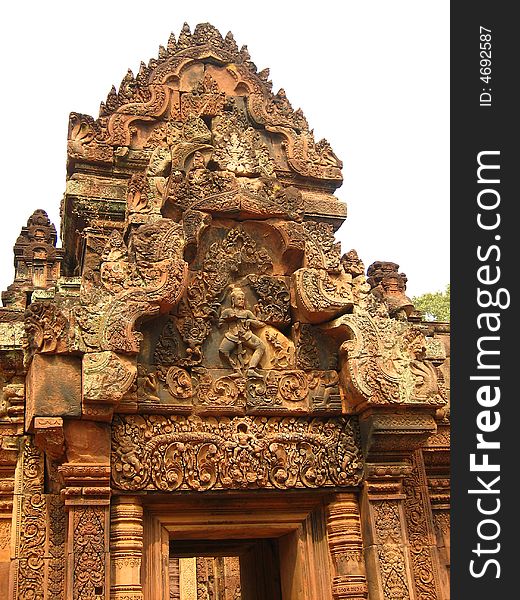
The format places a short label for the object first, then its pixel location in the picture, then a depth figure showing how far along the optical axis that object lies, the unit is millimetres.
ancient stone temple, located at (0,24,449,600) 6641
